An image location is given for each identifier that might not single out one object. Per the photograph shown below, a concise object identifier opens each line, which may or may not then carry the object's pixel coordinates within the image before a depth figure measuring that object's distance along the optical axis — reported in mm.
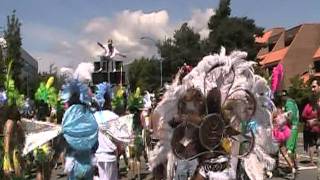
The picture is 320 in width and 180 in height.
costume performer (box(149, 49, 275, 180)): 5723
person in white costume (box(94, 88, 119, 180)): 8773
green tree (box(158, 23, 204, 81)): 64750
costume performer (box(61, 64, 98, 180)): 7875
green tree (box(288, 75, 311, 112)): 47750
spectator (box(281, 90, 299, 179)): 13383
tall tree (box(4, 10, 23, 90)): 46656
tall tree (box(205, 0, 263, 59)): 59156
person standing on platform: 17484
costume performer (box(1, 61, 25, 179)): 9898
